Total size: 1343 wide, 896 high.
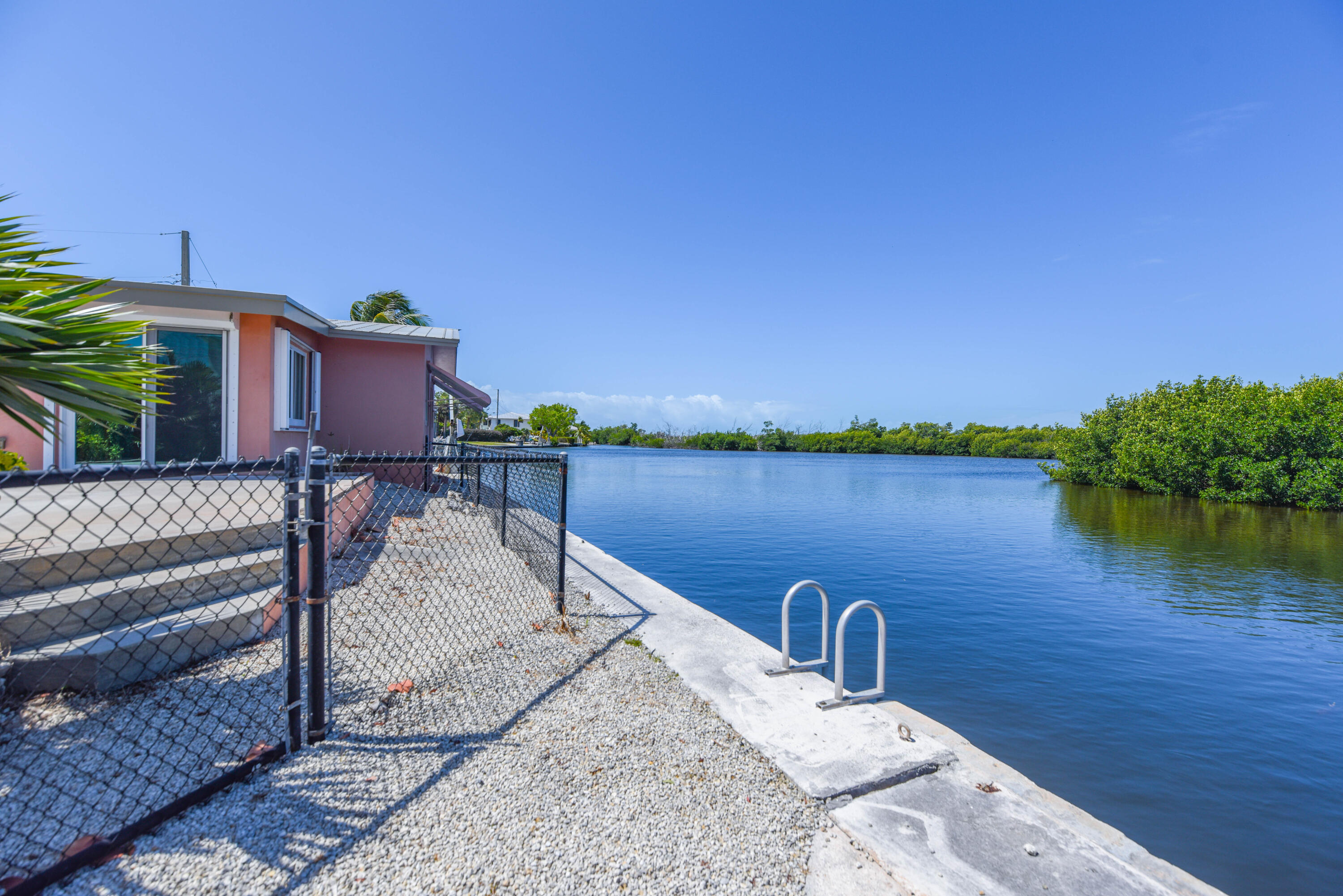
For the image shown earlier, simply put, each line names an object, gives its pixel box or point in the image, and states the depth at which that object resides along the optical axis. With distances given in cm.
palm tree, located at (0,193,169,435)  267
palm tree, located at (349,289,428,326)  3453
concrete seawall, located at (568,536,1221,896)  246
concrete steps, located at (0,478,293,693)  330
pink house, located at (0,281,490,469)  866
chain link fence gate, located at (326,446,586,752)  370
